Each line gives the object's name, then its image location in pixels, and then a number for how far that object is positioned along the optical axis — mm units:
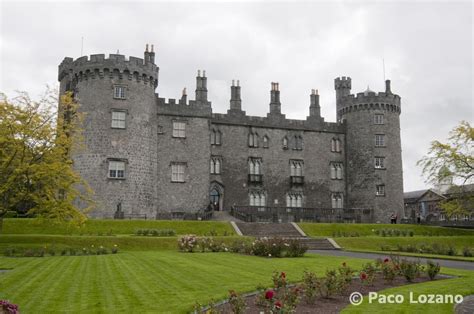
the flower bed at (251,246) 24641
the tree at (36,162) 25594
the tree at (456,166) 42375
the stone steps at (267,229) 37000
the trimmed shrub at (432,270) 16344
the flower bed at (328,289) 10562
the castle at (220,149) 41781
